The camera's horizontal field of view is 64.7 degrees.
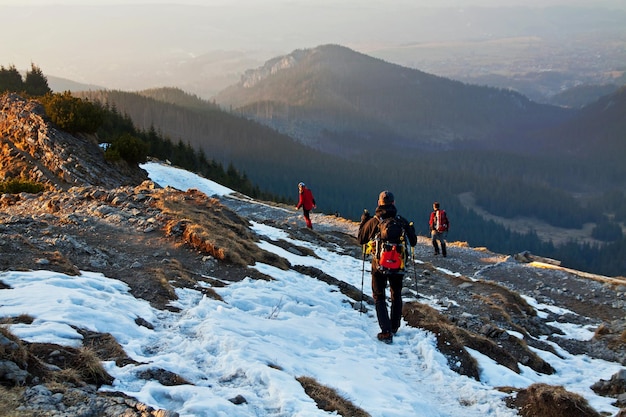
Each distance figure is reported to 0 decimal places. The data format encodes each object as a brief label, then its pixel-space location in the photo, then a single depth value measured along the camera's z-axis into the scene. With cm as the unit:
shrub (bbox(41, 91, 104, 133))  2866
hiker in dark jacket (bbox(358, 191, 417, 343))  1052
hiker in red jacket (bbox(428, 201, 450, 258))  2280
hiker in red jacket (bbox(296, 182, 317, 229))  2525
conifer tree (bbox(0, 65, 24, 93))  5603
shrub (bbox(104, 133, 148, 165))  3052
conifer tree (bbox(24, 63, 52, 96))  5874
